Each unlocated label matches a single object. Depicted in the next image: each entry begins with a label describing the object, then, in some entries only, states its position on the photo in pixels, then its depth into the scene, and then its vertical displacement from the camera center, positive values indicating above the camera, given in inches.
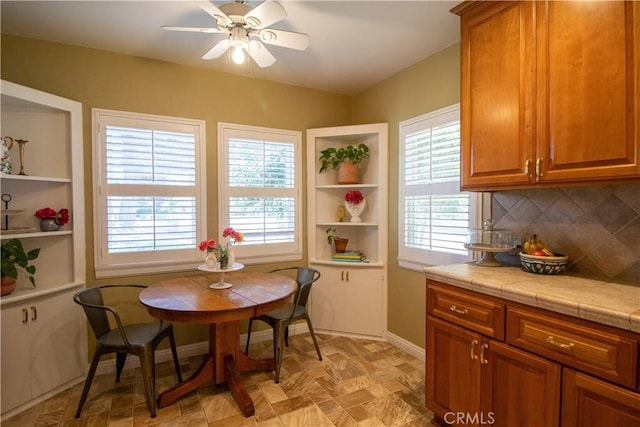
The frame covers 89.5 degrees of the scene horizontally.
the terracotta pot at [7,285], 82.7 -20.1
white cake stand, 93.8 -18.3
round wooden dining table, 77.5 -24.9
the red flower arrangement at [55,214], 91.4 -1.8
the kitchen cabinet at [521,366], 47.7 -28.3
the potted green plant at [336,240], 137.9 -14.1
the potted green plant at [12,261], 82.5 -13.6
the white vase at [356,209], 134.3 -0.8
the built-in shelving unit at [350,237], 128.7 -12.7
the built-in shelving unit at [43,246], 83.7 -11.6
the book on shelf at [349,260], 132.8 -21.8
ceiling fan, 70.4 +42.6
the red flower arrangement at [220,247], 93.6 -11.1
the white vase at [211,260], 94.8 -15.6
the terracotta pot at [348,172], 133.0 +14.5
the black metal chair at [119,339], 81.4 -34.6
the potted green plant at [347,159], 132.8 +19.8
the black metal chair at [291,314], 98.3 -34.9
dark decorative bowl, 68.2 -12.2
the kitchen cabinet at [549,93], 55.4 +22.7
